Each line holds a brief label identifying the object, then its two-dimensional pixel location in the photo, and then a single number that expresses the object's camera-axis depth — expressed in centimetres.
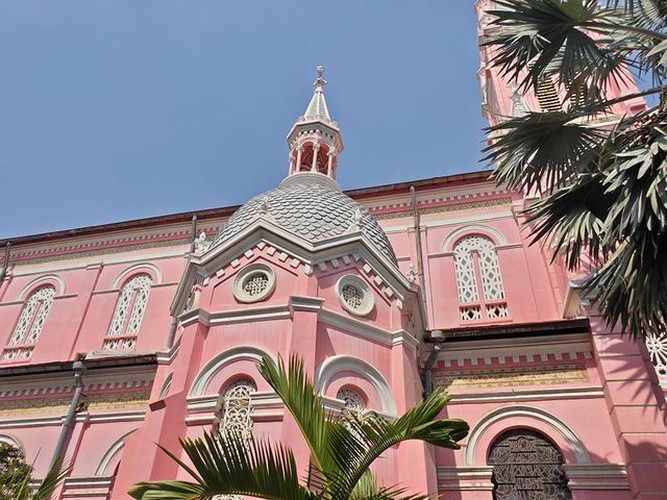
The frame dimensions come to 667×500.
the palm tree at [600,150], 626
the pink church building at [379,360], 886
